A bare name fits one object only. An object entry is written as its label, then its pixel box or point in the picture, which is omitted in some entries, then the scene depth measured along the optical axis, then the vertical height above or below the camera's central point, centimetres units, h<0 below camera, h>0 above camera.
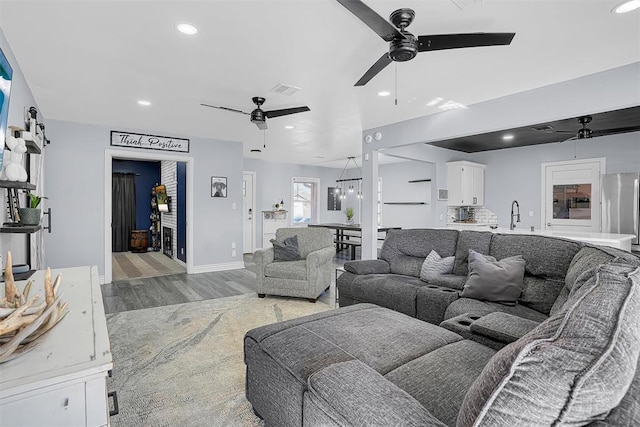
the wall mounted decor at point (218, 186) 610 +44
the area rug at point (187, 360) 191 -116
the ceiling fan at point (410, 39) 193 +106
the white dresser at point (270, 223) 886 -36
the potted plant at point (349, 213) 936 -9
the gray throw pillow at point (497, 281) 244 -53
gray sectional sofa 65 -58
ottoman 138 -67
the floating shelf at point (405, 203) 846 +19
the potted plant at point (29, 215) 261 -5
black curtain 865 +1
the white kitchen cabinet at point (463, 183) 670 +57
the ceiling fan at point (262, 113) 379 +113
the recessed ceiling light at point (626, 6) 211 +133
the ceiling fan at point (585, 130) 455 +125
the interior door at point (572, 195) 579 +29
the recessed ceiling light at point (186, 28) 234 +131
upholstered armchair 407 -79
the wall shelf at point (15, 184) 230 +18
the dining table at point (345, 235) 723 -65
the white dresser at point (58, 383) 81 -44
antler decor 91 -35
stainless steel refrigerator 484 +11
